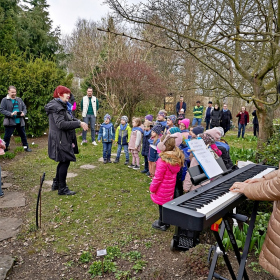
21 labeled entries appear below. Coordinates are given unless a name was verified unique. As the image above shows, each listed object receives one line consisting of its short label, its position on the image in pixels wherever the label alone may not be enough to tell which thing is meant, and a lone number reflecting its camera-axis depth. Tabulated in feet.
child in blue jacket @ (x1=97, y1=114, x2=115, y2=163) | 23.08
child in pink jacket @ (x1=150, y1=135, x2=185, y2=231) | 12.01
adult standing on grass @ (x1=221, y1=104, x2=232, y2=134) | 40.93
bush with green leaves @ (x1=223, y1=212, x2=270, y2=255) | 9.92
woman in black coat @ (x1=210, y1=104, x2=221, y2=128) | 41.10
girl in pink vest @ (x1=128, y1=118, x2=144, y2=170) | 22.00
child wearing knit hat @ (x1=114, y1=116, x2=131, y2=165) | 23.68
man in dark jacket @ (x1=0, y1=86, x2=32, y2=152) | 23.89
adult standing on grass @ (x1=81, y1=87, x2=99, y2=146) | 30.82
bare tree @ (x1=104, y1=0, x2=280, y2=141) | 14.47
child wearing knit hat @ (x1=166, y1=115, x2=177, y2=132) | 21.72
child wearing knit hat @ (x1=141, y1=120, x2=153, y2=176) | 21.04
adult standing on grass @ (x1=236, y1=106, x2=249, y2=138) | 41.30
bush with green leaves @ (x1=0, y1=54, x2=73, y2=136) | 31.35
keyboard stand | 6.61
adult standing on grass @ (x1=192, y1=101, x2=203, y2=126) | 44.75
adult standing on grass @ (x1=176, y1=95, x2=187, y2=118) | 47.65
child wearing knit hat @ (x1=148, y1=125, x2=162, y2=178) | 18.63
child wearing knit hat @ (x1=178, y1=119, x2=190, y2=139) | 21.40
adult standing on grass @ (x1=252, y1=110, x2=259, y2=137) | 41.04
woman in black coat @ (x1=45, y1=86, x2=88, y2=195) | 14.69
